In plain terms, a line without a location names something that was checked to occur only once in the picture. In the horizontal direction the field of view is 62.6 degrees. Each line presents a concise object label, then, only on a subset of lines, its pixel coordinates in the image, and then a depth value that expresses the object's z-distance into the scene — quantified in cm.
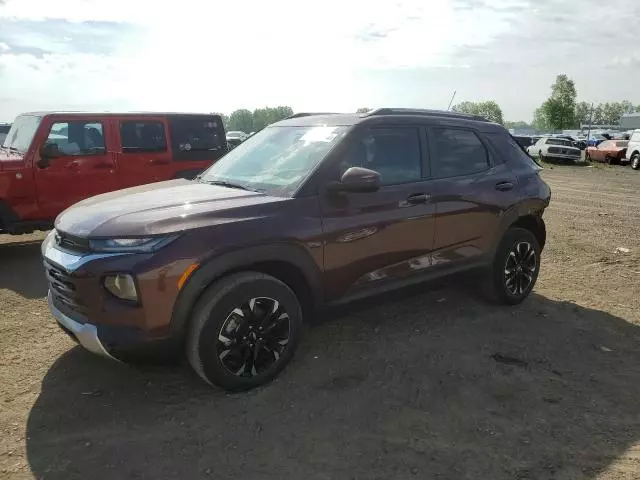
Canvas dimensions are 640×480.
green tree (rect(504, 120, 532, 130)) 18515
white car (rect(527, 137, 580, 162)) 2756
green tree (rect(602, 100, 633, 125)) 15050
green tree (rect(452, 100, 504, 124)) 11302
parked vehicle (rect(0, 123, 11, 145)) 1236
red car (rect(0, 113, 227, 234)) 682
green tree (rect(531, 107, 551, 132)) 6668
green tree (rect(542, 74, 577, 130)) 6375
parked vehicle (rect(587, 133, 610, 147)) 4588
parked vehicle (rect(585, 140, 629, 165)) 2628
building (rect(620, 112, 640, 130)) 9536
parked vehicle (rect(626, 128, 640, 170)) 2325
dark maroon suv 296
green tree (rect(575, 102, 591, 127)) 12125
